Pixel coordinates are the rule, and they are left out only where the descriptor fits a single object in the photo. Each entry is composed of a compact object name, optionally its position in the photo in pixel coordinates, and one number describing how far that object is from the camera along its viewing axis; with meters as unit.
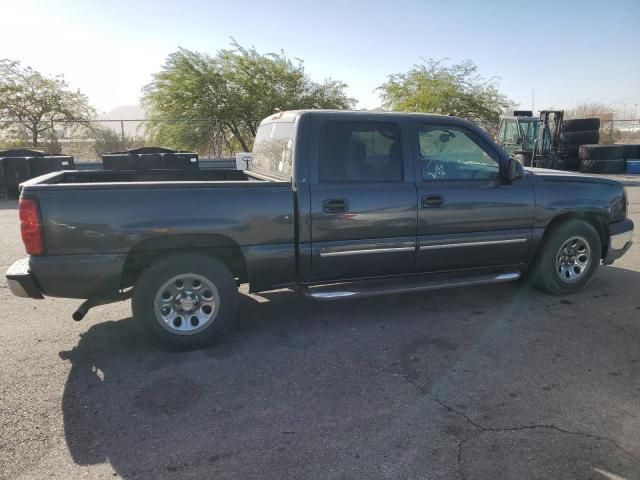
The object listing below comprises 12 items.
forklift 20.48
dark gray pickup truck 3.44
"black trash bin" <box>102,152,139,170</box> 12.19
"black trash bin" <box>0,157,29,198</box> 12.99
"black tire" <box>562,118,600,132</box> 21.66
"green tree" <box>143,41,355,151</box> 18.58
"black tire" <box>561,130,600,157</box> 21.25
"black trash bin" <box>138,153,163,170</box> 12.27
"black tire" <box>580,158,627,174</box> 20.03
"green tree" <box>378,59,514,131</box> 24.25
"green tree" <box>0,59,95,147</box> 20.77
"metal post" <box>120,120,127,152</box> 17.82
